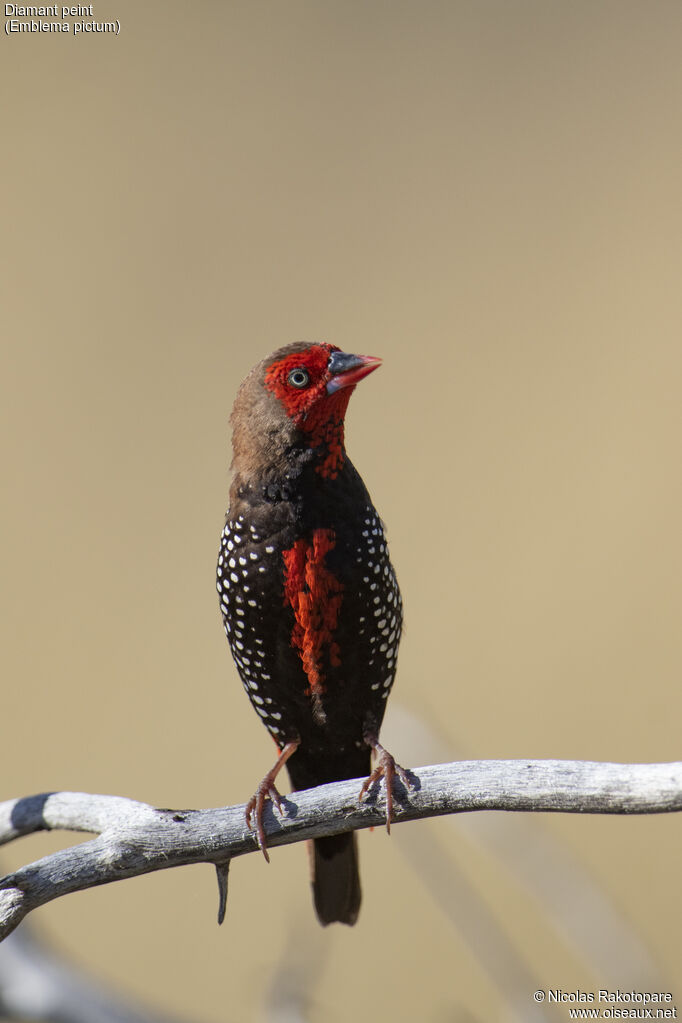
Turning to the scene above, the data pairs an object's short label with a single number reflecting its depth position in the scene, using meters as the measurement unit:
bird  6.27
